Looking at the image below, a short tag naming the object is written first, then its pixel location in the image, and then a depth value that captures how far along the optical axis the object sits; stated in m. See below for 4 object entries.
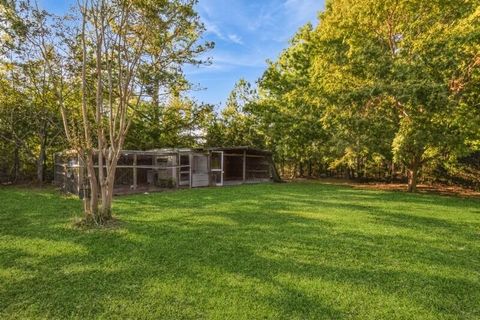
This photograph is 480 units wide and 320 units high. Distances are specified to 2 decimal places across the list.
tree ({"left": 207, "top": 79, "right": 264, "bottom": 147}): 23.06
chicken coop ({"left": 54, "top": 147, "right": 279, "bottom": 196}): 13.20
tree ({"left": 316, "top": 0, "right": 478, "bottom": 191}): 10.84
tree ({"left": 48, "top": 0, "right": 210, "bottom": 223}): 6.75
